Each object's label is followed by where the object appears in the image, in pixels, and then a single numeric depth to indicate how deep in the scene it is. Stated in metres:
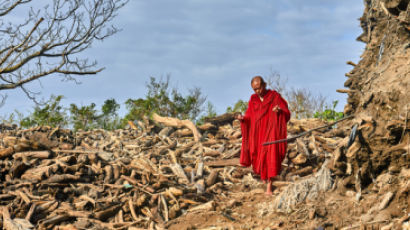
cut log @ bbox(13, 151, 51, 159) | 7.85
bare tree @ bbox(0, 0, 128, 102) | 13.59
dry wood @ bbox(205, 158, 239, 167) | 8.29
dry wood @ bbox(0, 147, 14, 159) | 7.92
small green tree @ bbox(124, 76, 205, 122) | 18.41
